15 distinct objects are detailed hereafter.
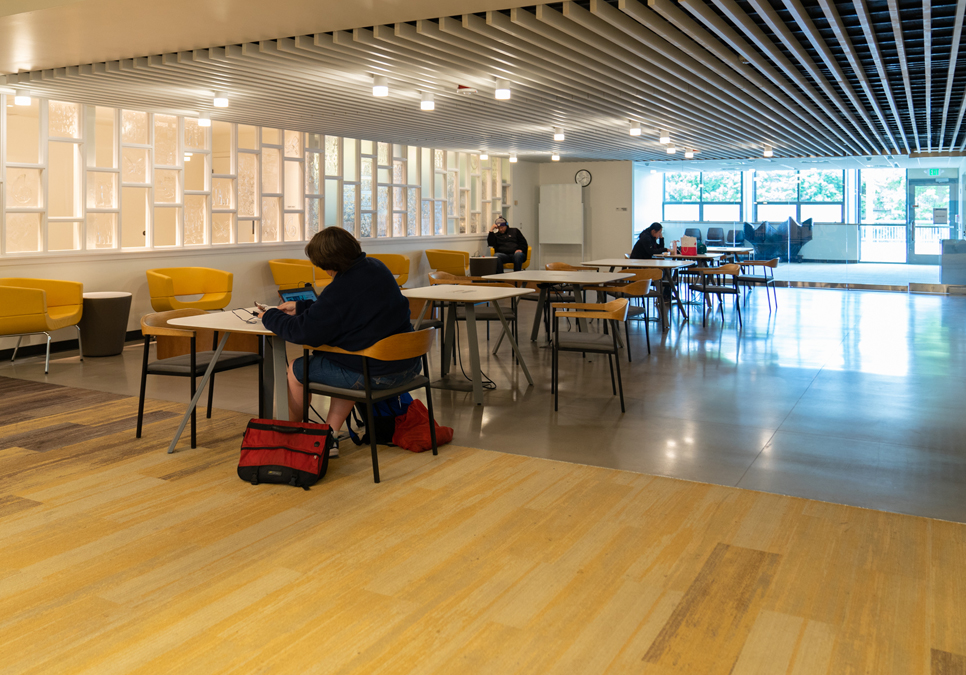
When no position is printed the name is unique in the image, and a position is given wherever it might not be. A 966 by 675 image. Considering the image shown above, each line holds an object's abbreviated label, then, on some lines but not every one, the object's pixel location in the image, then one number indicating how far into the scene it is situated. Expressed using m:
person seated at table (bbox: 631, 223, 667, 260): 13.20
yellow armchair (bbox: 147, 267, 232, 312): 9.59
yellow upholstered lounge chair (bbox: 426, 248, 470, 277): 15.30
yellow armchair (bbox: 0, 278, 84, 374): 7.67
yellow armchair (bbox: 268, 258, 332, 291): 11.75
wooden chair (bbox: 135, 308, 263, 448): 4.98
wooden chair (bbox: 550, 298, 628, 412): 6.09
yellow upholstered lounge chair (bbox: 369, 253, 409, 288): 13.39
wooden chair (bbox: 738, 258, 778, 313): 11.52
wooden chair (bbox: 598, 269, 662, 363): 8.23
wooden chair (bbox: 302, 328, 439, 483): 4.33
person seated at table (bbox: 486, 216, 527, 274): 16.06
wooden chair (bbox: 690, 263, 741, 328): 10.59
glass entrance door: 16.38
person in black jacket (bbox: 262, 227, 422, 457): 4.38
